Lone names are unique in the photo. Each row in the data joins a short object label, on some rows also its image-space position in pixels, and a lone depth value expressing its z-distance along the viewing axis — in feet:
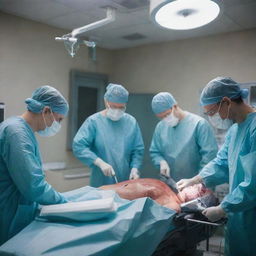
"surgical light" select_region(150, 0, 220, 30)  4.82
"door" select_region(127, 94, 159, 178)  13.64
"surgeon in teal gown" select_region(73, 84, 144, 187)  8.56
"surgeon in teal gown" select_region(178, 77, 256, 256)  4.78
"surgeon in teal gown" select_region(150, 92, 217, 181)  8.18
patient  6.50
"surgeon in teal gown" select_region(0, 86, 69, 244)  4.67
